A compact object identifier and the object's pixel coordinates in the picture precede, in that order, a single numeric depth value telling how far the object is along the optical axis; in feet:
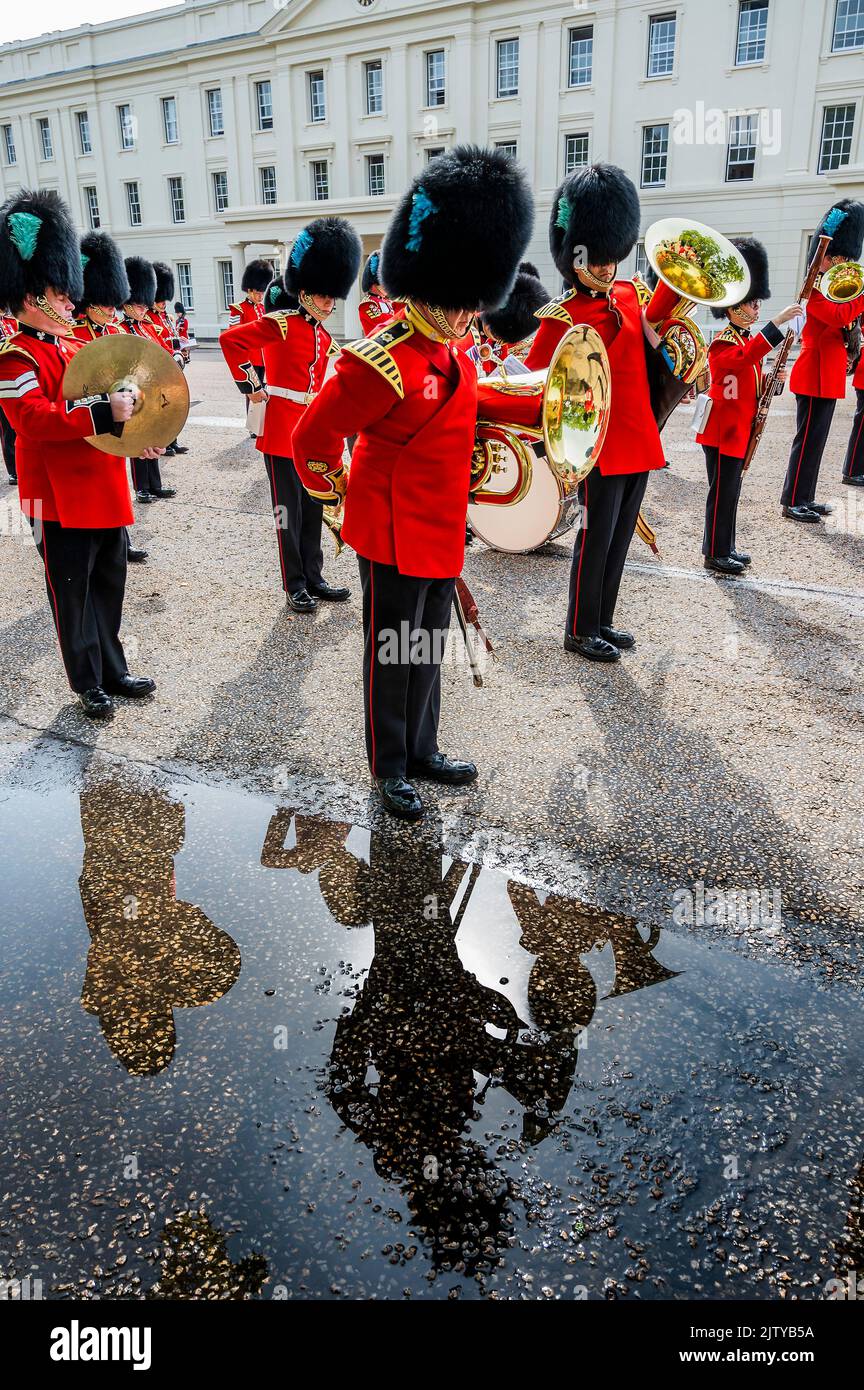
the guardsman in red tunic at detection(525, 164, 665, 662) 13.83
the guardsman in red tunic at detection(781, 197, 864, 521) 22.99
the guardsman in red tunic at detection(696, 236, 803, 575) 19.03
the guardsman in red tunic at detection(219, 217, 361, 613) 17.83
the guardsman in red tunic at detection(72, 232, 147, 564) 17.22
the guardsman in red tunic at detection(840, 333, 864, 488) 27.30
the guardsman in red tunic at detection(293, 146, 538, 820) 9.43
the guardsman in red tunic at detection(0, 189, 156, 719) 11.49
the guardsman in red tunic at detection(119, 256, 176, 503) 27.30
